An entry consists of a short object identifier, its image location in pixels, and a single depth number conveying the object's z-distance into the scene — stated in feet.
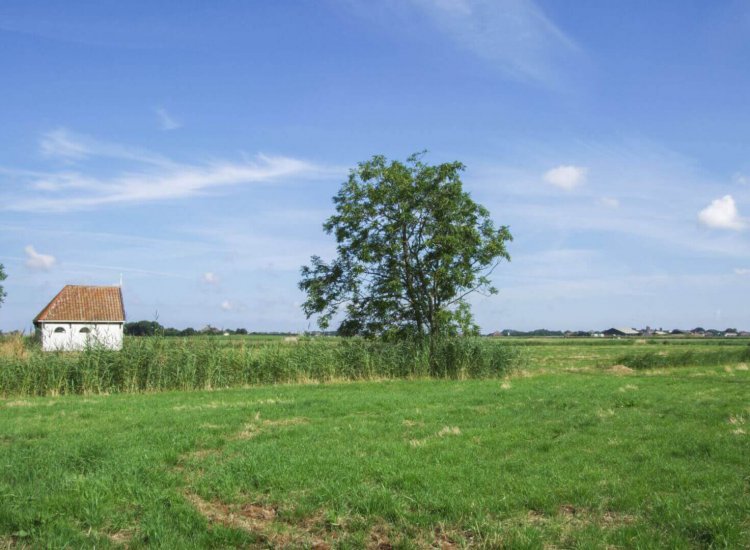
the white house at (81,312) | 144.15
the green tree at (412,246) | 93.76
